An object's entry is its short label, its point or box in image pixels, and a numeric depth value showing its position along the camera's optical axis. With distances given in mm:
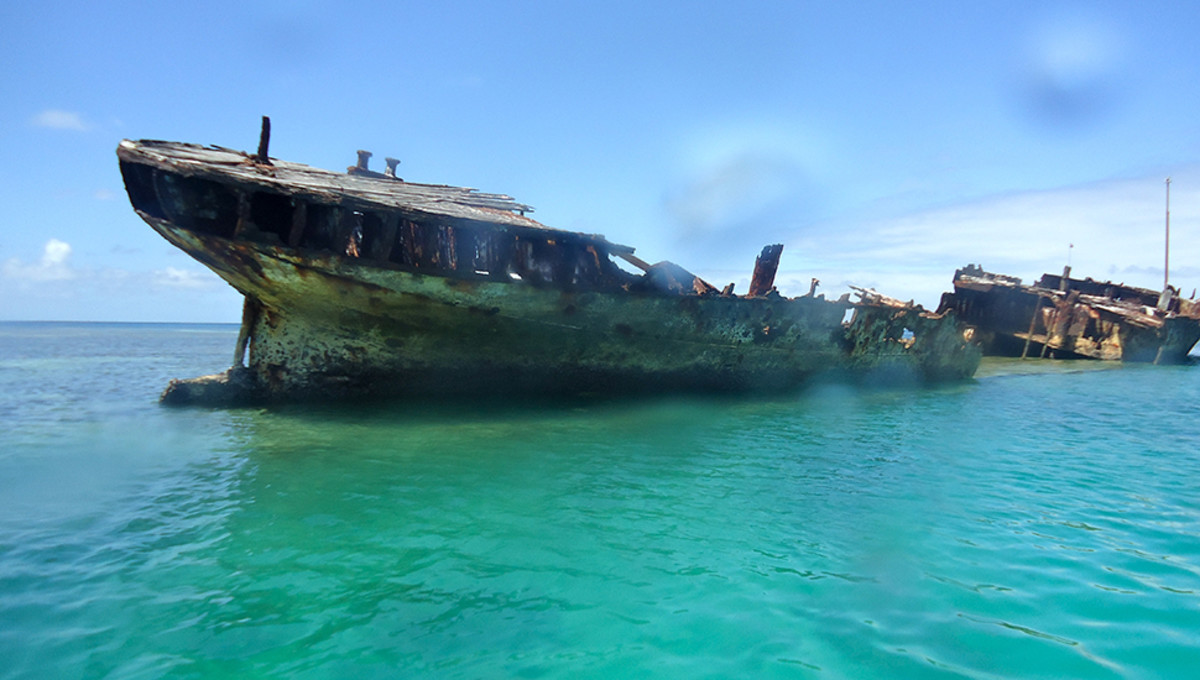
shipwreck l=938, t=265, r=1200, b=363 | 23453
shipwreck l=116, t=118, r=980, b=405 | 7699
